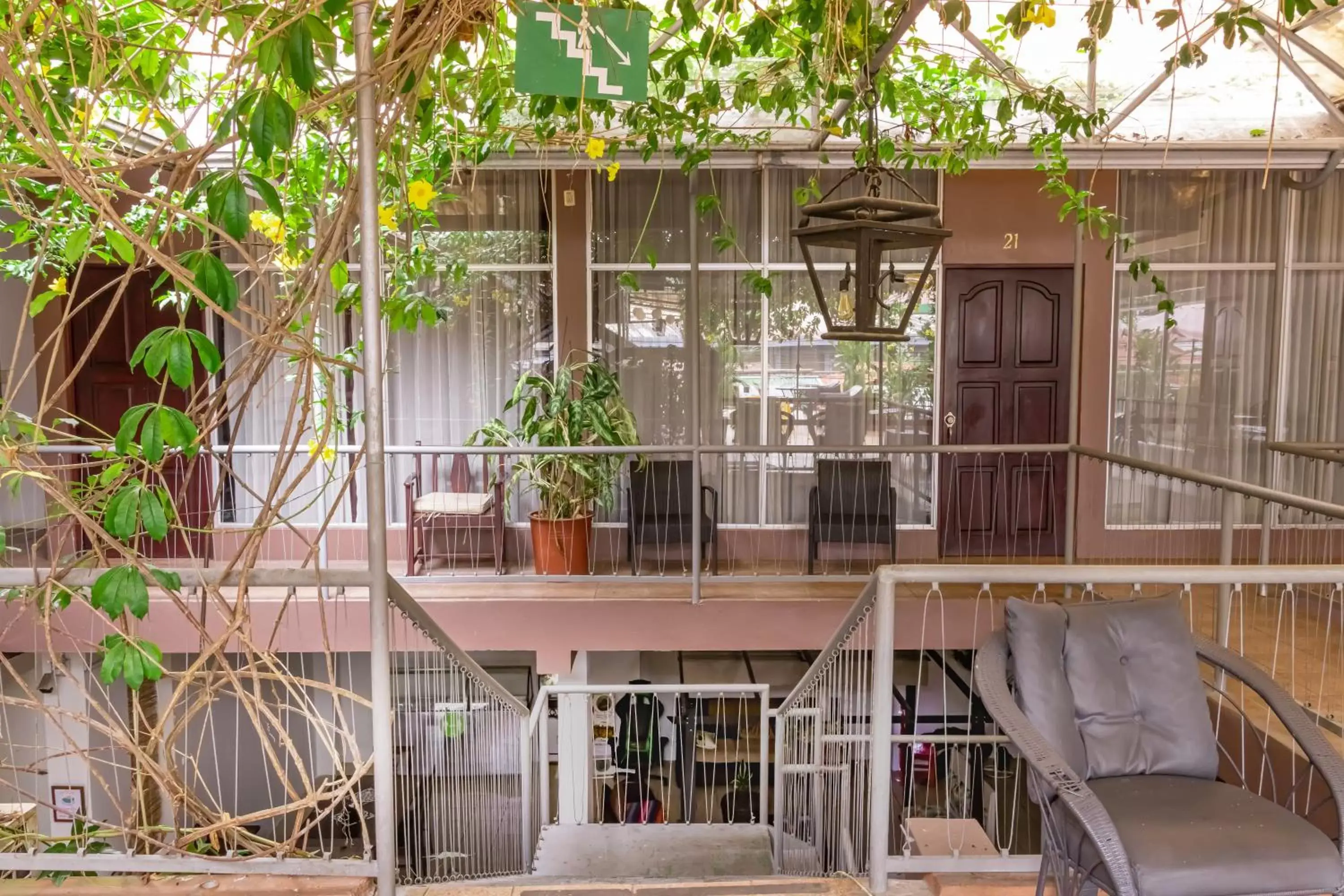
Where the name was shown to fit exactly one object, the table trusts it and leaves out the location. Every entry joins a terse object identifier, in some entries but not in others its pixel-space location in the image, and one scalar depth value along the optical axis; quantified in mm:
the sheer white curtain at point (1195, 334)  7176
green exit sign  2363
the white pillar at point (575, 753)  6223
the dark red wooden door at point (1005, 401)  7258
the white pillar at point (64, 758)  6257
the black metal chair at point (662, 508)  6699
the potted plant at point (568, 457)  6277
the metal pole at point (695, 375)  5557
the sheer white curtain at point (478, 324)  7293
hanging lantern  2574
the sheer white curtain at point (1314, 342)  7141
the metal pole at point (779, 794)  4238
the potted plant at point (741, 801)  7457
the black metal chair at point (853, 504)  6898
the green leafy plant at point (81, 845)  2676
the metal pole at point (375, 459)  2307
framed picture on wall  6148
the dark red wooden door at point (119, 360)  7137
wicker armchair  2125
